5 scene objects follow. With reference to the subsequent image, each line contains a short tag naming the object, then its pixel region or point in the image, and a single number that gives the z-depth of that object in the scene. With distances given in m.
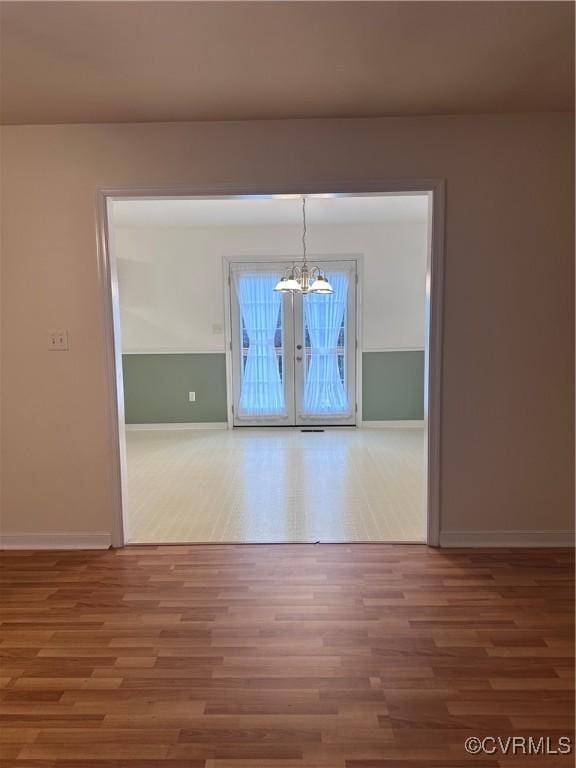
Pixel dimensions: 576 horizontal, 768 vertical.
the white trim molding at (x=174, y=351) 6.24
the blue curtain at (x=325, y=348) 6.18
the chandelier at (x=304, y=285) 4.90
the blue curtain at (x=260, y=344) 6.18
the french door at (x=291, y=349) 6.17
